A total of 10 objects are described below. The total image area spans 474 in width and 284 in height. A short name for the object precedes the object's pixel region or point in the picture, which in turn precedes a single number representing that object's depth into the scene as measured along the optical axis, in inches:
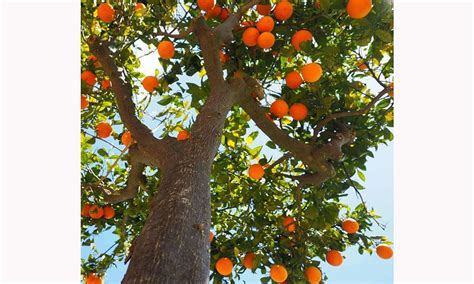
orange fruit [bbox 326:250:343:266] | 111.0
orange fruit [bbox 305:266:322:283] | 104.6
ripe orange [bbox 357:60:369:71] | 113.5
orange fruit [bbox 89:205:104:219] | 120.1
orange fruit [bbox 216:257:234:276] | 107.2
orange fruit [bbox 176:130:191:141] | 111.2
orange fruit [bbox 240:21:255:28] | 109.1
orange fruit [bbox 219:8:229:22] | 113.9
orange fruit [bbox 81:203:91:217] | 120.6
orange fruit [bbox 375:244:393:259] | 111.1
